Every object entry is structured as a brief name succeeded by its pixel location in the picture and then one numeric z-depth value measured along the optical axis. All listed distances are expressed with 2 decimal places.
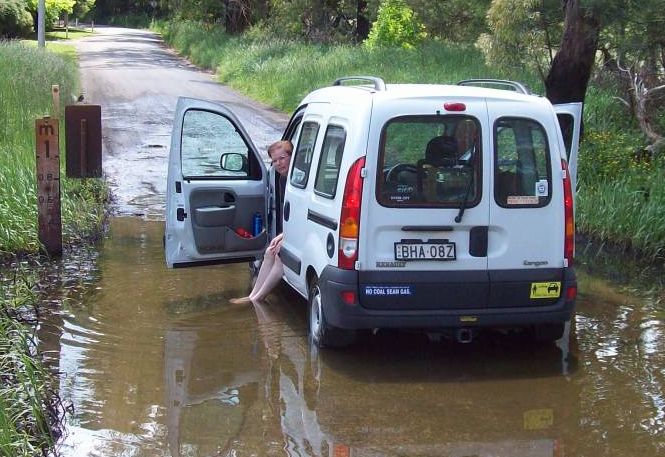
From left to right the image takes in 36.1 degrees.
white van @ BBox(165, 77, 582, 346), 6.78
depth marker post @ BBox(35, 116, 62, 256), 9.93
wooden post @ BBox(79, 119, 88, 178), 11.18
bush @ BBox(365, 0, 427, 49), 29.81
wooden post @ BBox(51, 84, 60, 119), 11.02
